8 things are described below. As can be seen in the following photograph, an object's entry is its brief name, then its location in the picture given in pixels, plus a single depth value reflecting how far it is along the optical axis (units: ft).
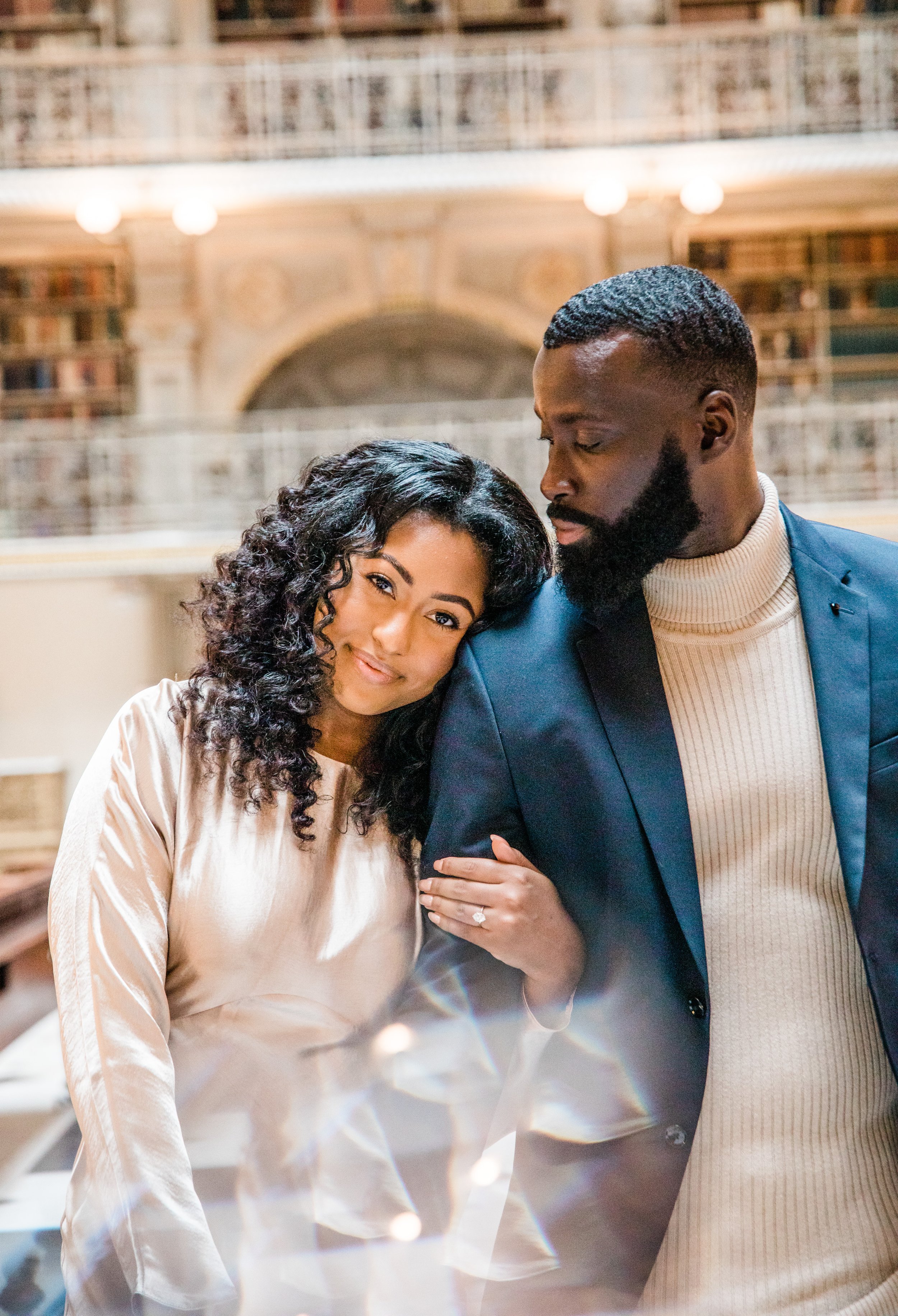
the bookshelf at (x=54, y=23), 27.37
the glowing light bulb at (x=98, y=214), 25.64
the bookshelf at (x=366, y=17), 27.45
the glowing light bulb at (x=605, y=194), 25.64
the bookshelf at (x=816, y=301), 27.78
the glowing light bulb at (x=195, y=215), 25.86
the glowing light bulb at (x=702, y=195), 25.50
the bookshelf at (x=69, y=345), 28.37
